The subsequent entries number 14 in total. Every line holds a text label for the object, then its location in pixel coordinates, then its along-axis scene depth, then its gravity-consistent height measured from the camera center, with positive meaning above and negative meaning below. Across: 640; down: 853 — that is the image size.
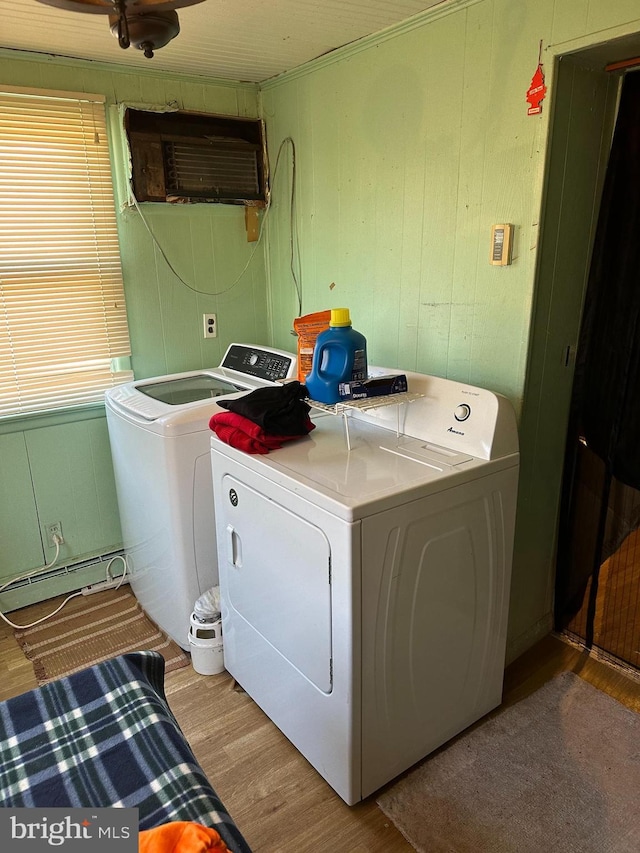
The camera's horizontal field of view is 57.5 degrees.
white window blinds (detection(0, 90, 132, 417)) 2.23 -0.01
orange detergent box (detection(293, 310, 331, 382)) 2.14 -0.27
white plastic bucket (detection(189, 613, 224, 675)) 2.16 -1.40
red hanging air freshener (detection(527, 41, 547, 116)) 1.62 +0.43
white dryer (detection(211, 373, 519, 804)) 1.49 -0.86
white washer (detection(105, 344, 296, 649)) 2.07 -0.80
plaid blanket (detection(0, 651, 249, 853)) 0.90 -0.81
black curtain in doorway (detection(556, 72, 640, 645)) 1.81 -0.49
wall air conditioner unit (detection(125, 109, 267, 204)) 2.42 +0.41
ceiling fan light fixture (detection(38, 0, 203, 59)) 0.93 +0.39
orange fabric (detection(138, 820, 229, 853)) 0.77 -0.75
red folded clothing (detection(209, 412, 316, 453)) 1.74 -0.53
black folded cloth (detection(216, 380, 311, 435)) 1.76 -0.46
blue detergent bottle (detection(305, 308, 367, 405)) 1.84 -0.32
